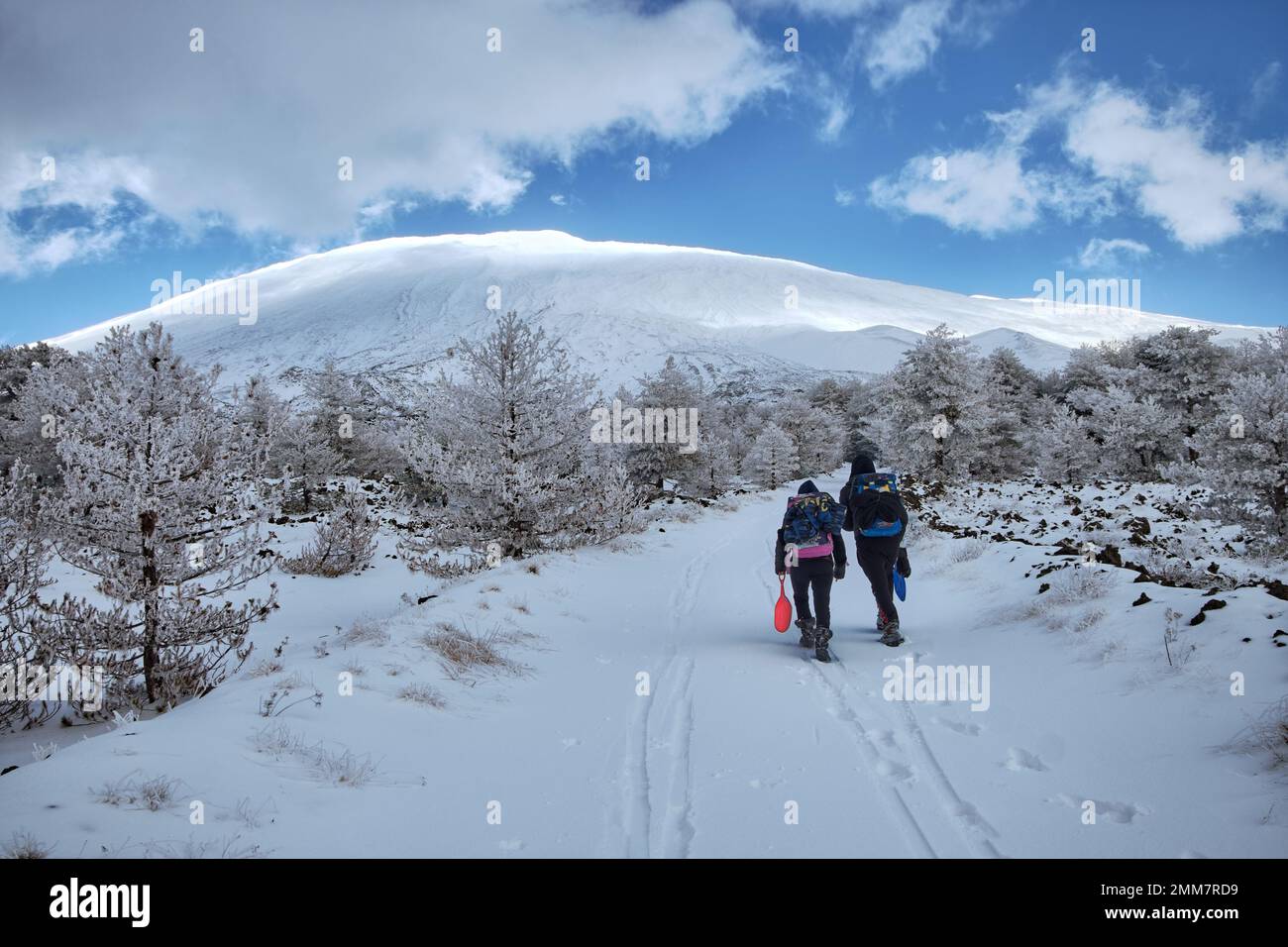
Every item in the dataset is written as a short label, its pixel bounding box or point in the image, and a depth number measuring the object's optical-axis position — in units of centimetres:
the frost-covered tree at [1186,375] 3166
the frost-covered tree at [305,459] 2231
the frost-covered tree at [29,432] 2002
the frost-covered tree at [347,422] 2567
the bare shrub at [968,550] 1161
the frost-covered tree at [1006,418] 3528
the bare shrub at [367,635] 635
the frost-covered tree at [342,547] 1360
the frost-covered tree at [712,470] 3108
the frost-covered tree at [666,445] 2958
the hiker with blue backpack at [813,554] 710
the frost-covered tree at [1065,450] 3192
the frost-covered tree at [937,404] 2872
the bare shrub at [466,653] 621
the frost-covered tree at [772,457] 4925
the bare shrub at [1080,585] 725
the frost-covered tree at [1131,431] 2827
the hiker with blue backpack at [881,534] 736
